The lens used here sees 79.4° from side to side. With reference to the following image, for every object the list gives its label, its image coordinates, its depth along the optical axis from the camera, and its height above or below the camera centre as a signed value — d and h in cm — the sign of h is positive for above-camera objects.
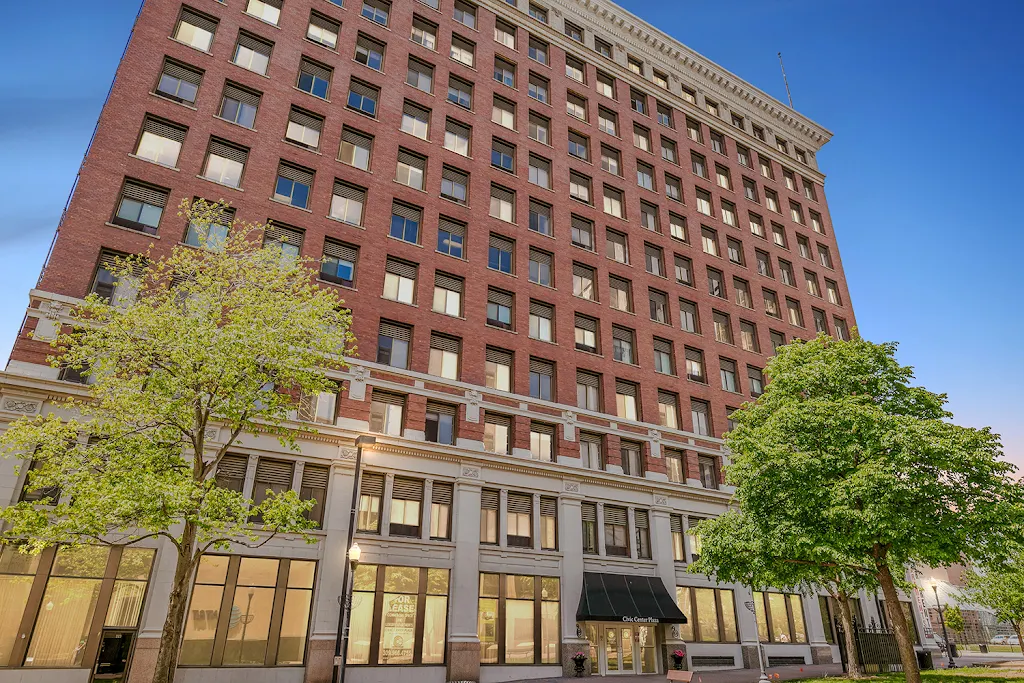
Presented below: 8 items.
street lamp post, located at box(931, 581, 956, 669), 3878 -188
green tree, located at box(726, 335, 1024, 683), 2156 +508
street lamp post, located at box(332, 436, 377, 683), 1888 +152
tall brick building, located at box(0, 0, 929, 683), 2481 +1453
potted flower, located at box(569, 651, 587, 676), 2870 -183
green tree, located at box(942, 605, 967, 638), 7538 +80
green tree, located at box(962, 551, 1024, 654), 4238 +226
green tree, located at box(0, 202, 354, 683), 1677 +604
